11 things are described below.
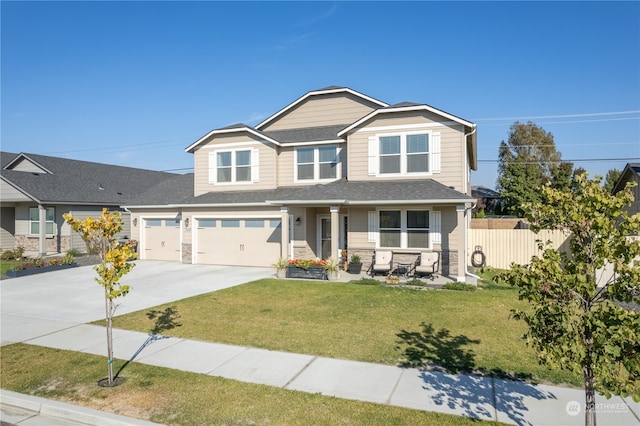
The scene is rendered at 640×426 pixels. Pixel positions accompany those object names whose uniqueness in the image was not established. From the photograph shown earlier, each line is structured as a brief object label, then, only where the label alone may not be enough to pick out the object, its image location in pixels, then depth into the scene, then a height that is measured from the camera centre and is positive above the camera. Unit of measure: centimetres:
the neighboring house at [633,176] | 1678 +160
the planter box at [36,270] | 1647 -257
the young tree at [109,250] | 600 -60
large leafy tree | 3616 +500
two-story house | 1566 +95
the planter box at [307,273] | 1529 -239
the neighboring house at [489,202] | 4344 +109
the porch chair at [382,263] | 1545 -204
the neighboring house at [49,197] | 2347 +87
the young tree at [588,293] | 350 -79
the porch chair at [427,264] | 1470 -202
